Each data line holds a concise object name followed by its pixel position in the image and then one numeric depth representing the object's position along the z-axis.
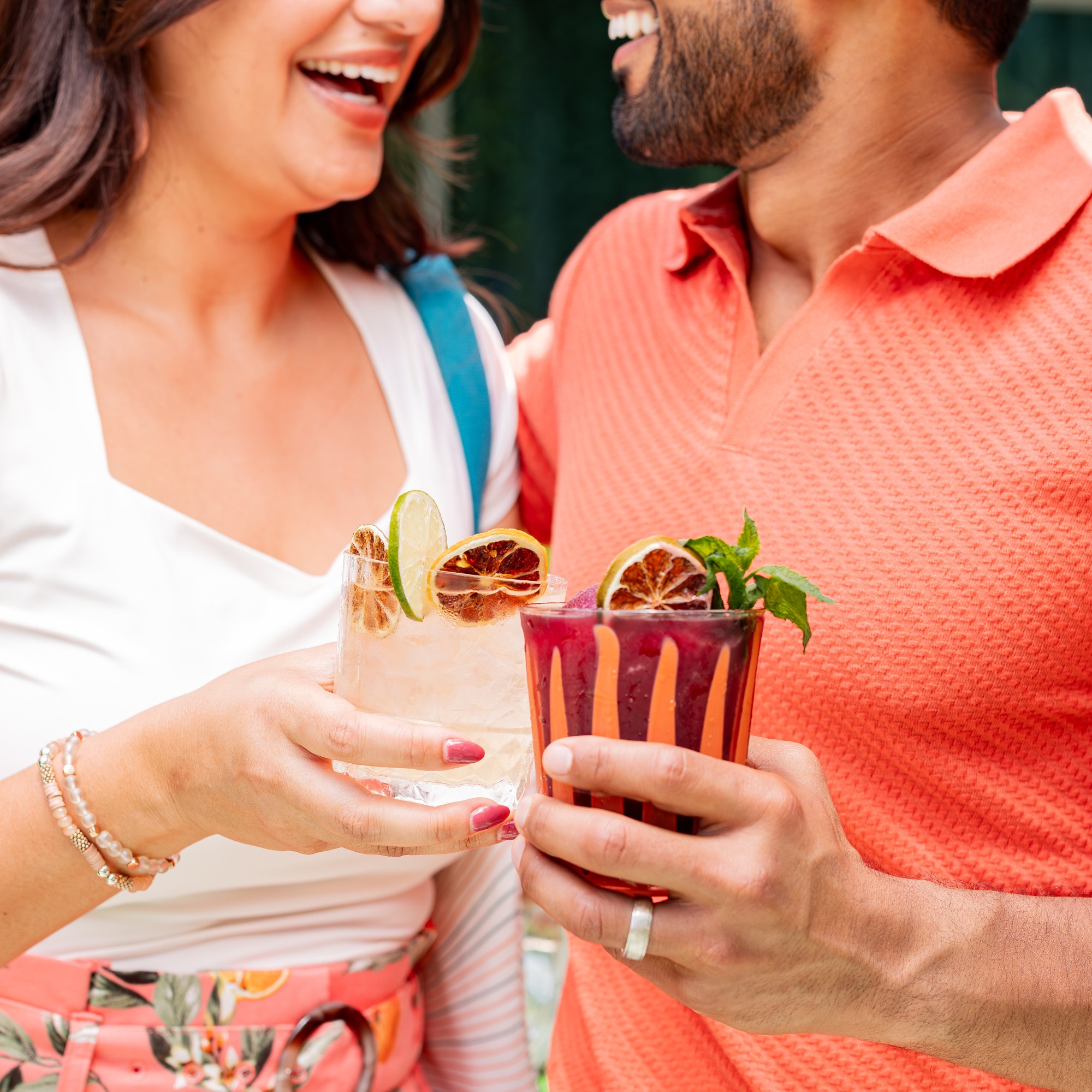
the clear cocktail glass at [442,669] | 1.20
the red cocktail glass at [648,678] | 0.99
